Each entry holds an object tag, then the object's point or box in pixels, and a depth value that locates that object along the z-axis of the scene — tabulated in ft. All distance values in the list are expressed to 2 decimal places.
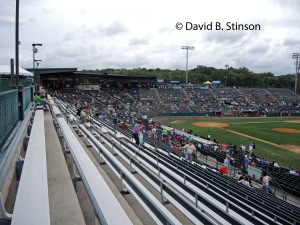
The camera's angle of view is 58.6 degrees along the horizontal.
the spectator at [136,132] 33.78
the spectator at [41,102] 42.05
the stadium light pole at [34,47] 70.24
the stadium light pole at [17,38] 28.84
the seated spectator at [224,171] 40.63
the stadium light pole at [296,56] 247.89
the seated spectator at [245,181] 38.62
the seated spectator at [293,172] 51.02
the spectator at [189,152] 38.42
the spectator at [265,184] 37.52
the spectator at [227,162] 43.64
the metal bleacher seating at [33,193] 6.78
